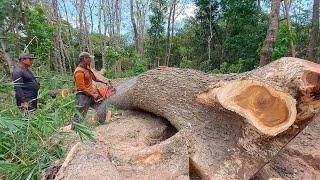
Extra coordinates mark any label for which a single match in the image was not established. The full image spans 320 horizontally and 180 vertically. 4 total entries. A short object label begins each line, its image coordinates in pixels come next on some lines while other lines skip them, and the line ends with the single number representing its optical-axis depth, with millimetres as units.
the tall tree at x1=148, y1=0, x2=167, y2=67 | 8997
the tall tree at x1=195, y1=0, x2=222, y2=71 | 7989
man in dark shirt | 2159
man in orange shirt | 2186
